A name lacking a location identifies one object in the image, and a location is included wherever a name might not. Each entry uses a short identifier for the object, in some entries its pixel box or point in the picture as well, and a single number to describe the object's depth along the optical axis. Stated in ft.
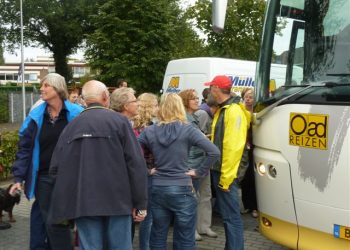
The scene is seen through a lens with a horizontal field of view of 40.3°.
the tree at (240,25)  60.29
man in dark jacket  10.97
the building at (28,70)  412.81
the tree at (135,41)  88.48
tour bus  11.41
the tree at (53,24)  128.77
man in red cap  14.43
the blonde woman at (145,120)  15.52
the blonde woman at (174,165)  13.66
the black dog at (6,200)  20.04
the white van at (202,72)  36.70
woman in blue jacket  14.71
